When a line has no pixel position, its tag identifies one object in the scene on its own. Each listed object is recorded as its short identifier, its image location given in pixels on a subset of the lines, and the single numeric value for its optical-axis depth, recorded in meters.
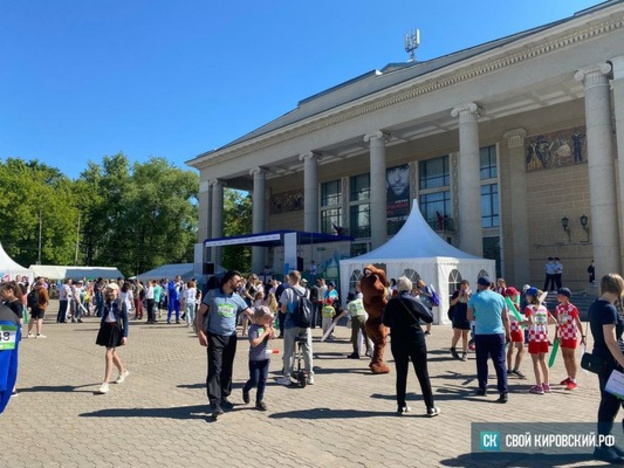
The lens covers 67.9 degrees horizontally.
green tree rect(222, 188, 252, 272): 55.19
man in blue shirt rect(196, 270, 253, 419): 5.88
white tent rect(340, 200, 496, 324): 17.06
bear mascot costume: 8.46
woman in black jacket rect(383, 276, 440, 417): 5.70
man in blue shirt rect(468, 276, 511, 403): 6.46
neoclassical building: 19.11
